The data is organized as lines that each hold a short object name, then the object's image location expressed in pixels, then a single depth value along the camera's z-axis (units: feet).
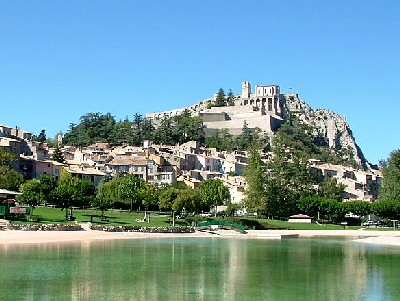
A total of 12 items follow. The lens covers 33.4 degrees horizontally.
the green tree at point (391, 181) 349.41
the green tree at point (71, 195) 251.80
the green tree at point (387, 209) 327.26
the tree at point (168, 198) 276.82
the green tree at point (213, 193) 310.04
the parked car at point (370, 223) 340.80
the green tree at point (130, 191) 291.99
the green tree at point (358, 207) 337.72
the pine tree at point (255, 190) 315.99
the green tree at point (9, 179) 269.64
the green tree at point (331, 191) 383.24
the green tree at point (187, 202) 268.68
